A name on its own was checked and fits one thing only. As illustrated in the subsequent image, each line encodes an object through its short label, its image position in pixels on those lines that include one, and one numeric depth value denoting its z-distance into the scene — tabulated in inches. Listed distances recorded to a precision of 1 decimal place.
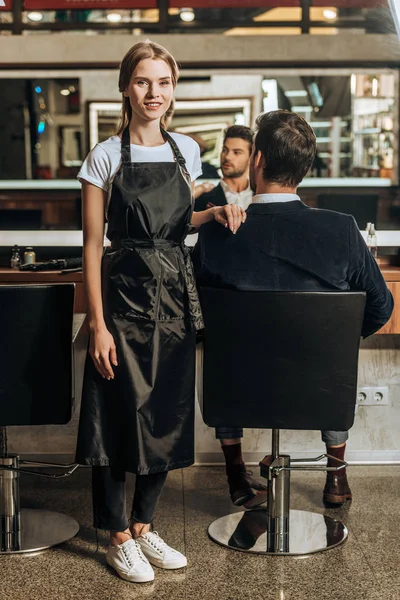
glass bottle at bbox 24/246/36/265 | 157.6
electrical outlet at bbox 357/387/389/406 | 156.1
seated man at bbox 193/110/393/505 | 105.0
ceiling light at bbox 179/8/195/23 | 174.2
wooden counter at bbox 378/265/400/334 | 141.3
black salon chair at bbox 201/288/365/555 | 101.1
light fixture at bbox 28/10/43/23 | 172.2
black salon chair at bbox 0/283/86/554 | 104.7
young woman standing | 99.1
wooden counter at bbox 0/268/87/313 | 144.4
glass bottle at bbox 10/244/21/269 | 156.0
